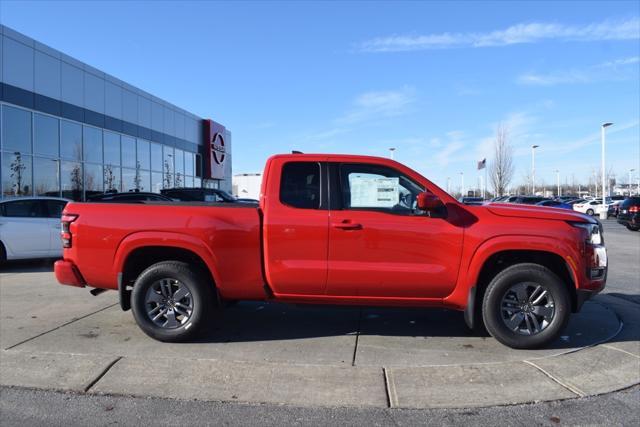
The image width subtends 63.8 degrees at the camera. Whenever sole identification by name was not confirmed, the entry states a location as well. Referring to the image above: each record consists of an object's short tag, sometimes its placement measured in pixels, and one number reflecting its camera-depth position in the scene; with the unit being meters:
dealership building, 16.94
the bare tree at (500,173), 55.44
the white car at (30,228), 10.20
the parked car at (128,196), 12.20
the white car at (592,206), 41.71
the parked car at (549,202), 26.62
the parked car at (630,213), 22.09
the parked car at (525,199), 28.23
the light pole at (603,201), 40.56
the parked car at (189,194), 18.58
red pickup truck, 5.09
